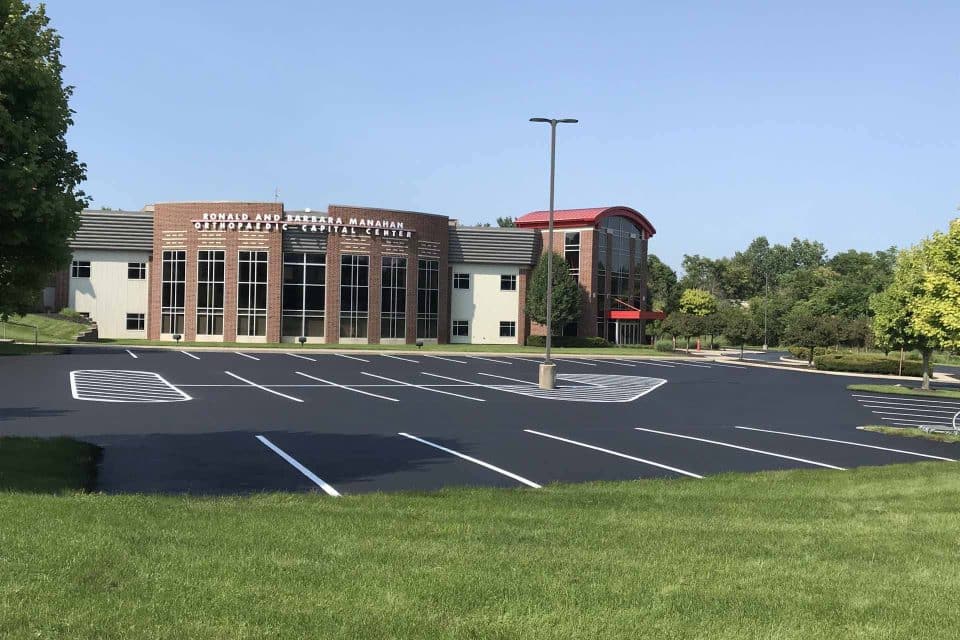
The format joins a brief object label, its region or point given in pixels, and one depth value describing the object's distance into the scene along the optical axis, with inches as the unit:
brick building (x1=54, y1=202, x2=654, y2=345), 2300.7
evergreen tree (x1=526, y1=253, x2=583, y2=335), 2556.6
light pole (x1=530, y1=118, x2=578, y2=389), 1134.5
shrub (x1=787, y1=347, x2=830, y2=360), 2568.4
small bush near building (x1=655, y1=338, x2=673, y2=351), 2672.2
